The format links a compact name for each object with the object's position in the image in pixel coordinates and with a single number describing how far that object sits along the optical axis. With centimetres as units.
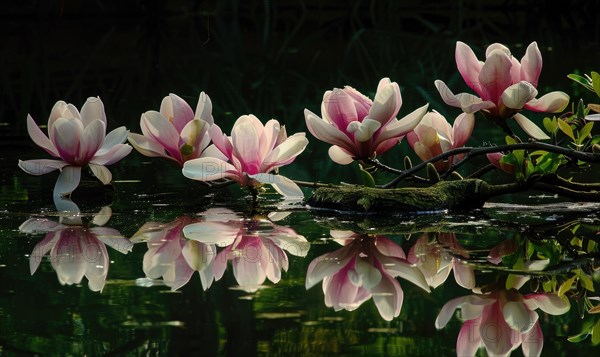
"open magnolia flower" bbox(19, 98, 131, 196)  462
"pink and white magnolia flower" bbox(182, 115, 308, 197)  421
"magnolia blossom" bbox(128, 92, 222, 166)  451
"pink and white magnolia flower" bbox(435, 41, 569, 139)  418
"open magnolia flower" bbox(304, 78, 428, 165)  427
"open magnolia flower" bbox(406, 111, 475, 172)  461
